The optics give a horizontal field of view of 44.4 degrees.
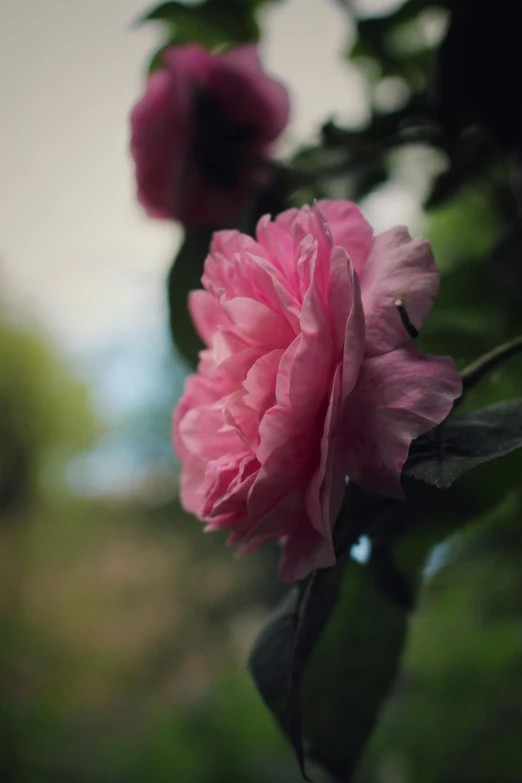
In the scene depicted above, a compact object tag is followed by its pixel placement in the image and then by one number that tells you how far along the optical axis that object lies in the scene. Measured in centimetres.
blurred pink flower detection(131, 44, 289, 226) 26
